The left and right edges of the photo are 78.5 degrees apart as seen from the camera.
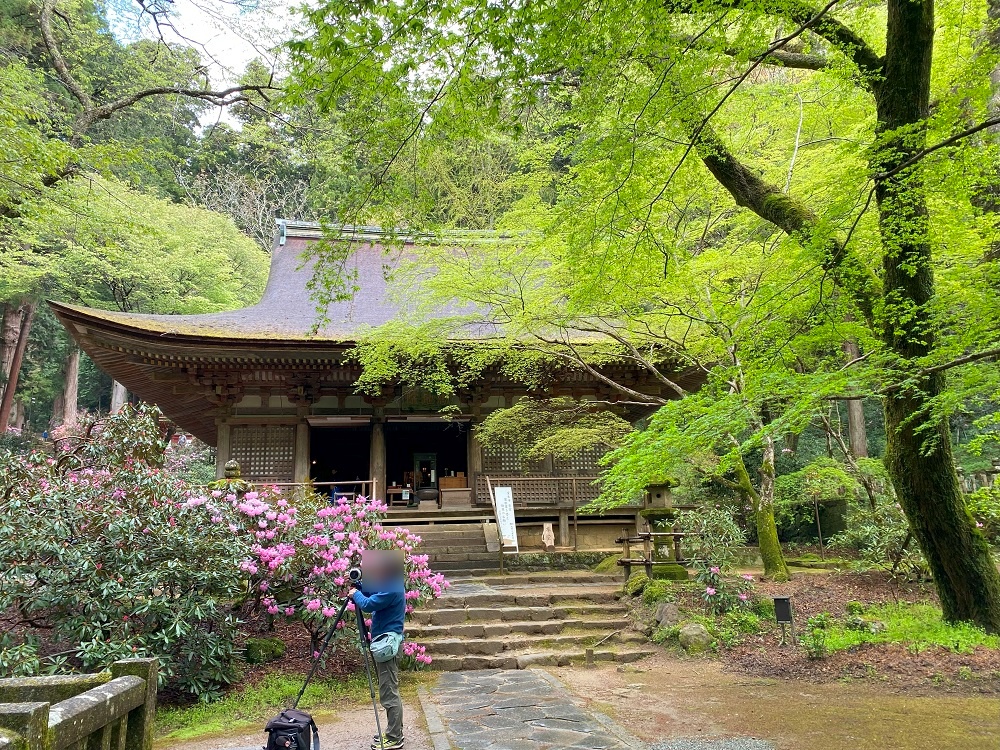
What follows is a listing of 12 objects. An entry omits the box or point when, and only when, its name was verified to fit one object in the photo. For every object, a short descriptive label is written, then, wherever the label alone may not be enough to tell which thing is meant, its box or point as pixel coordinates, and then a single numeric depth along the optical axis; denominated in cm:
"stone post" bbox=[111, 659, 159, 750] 222
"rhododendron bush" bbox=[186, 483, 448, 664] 586
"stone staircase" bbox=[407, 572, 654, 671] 692
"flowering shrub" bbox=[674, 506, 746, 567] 831
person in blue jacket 414
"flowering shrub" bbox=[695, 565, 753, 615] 782
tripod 438
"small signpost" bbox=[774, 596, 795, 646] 675
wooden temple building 1063
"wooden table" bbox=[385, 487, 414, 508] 1454
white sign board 1070
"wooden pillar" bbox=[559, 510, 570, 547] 1284
